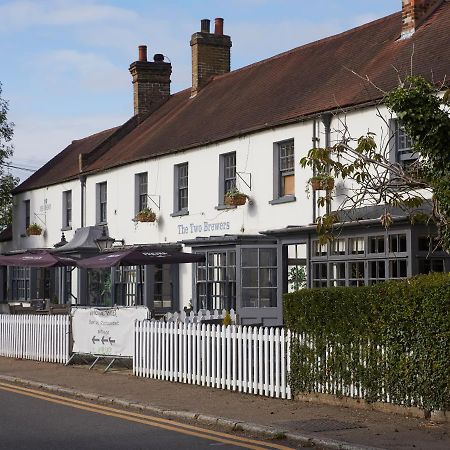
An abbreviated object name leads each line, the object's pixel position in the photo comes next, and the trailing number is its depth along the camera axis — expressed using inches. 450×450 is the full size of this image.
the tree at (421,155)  526.9
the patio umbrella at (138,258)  885.8
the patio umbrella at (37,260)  1019.3
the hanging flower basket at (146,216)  1152.8
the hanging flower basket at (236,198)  984.4
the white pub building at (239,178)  838.5
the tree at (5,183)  1688.0
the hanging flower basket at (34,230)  1469.0
